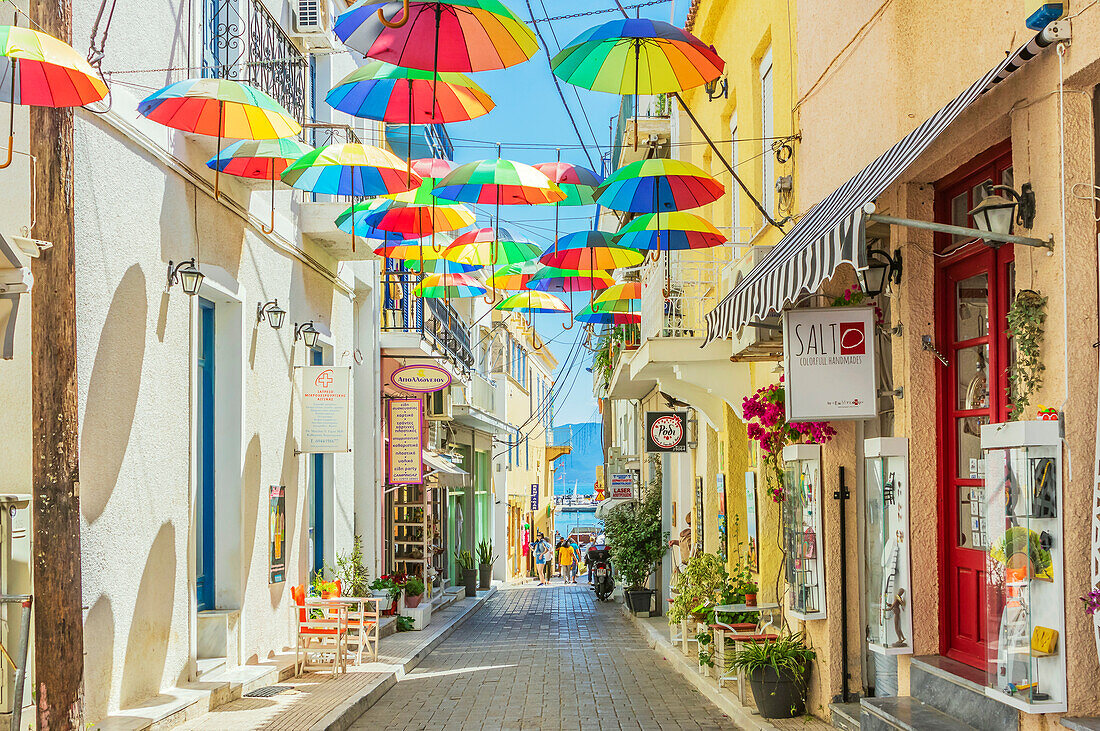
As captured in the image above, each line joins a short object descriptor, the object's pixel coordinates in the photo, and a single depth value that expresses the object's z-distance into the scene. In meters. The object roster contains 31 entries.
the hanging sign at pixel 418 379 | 18.14
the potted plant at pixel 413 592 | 19.05
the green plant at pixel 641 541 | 21.80
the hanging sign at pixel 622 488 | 26.91
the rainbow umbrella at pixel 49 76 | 5.82
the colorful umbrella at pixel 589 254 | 13.91
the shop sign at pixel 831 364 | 7.68
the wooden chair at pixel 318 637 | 11.98
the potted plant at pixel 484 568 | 29.27
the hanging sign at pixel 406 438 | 19.05
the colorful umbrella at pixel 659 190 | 10.55
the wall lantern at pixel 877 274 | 7.29
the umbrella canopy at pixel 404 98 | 9.16
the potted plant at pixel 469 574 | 27.39
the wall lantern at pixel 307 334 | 13.79
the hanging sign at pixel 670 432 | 17.78
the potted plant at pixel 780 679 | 9.15
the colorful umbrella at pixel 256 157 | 10.13
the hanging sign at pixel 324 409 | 13.57
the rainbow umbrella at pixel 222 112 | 8.30
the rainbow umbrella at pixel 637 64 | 8.69
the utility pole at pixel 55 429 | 6.81
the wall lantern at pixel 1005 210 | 5.20
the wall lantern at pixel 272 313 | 12.07
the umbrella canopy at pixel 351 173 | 9.97
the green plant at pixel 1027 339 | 5.12
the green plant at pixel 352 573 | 15.57
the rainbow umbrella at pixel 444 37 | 7.43
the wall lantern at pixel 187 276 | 9.62
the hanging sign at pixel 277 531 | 12.31
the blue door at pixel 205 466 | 11.04
